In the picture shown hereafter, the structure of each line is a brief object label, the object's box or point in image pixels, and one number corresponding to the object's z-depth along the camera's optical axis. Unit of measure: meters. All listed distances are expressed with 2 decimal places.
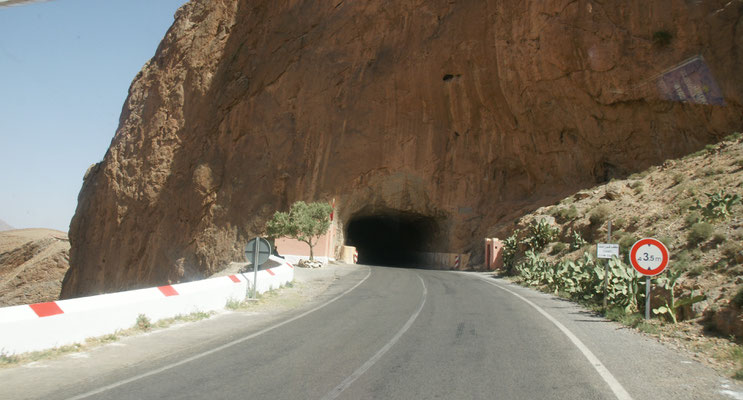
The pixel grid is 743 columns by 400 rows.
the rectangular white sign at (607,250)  13.17
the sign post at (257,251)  14.73
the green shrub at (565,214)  29.47
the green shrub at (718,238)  13.21
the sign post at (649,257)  10.66
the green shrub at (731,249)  11.89
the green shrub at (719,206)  15.48
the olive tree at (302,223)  34.62
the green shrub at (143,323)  9.96
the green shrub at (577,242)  25.83
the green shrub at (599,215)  25.91
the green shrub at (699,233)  14.20
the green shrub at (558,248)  27.11
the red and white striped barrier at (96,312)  7.55
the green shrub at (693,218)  16.21
